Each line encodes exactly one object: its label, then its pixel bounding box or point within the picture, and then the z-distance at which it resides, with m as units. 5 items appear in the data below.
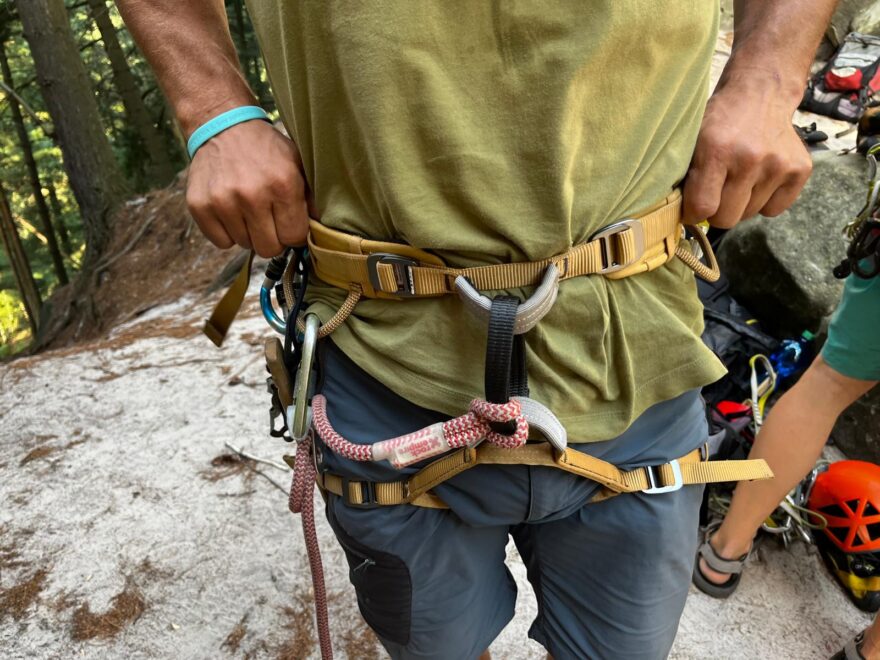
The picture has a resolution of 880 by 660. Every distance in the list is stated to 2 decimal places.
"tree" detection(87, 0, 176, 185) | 10.25
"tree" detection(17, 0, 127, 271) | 7.54
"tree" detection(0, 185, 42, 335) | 11.46
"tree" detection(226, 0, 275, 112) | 11.54
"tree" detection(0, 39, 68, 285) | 12.63
